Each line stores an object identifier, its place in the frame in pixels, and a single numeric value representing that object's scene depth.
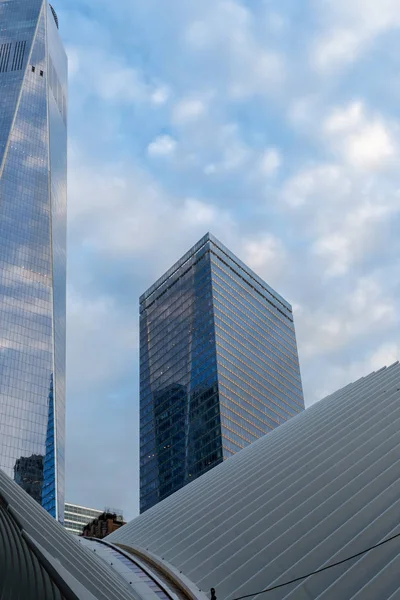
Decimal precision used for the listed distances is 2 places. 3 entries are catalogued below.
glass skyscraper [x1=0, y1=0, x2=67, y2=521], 142.62
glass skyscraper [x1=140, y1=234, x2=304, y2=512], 149.25
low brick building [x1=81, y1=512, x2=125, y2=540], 98.81
